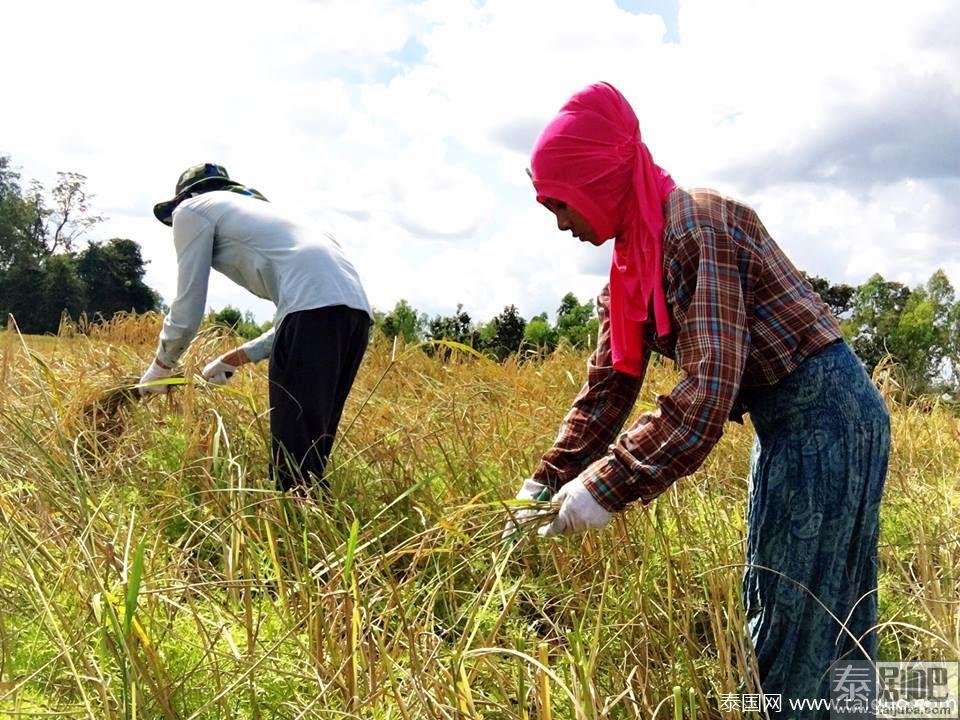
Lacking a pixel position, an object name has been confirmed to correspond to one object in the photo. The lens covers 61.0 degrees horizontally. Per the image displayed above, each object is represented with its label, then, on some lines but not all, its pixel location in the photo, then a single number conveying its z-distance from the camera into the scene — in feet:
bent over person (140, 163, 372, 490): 8.08
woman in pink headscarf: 4.55
